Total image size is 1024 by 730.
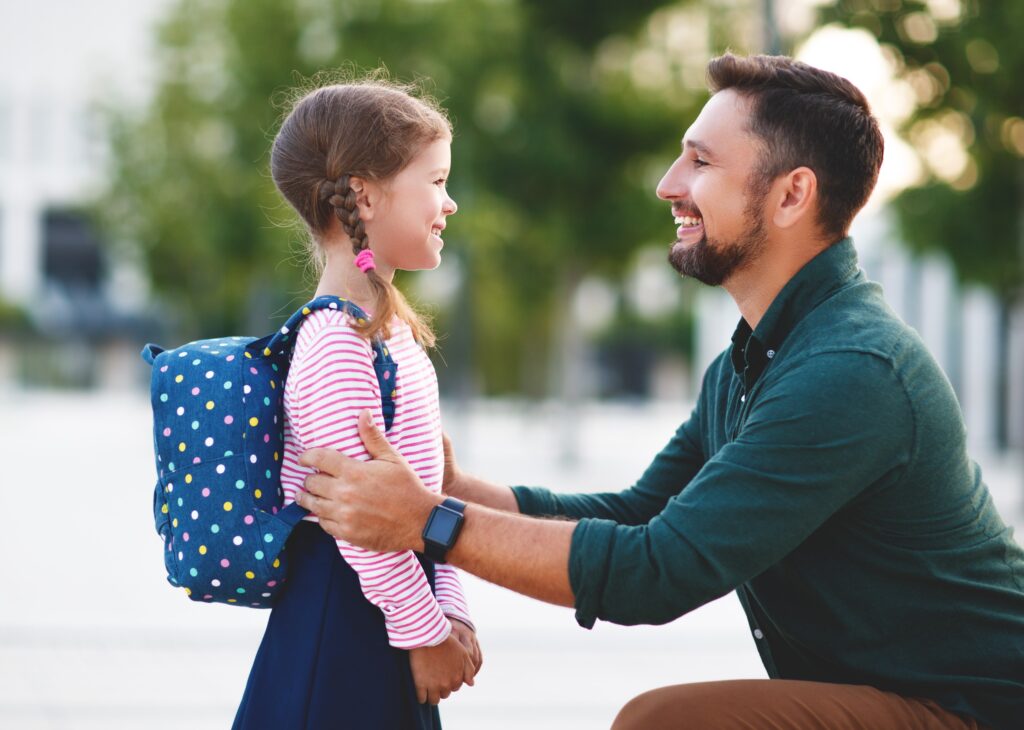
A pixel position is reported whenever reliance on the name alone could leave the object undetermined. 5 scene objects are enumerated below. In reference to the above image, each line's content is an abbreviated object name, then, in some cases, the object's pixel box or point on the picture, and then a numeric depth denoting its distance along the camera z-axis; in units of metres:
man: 2.25
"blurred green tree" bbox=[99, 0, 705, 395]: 16.66
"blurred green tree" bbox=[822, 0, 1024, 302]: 10.55
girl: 2.32
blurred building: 68.62
